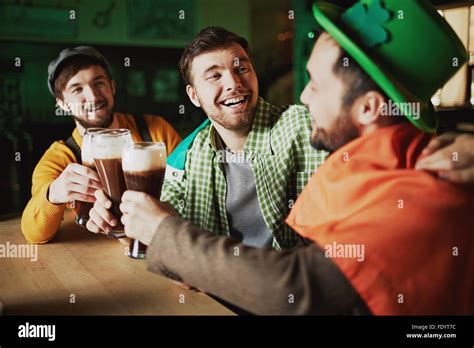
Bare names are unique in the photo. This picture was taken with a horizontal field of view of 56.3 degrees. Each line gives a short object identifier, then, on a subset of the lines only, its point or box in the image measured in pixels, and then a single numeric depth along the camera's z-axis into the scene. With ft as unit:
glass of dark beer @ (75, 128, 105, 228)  3.37
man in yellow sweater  3.37
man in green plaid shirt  3.46
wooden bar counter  2.45
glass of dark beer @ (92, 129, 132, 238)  2.95
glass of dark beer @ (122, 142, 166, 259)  2.77
